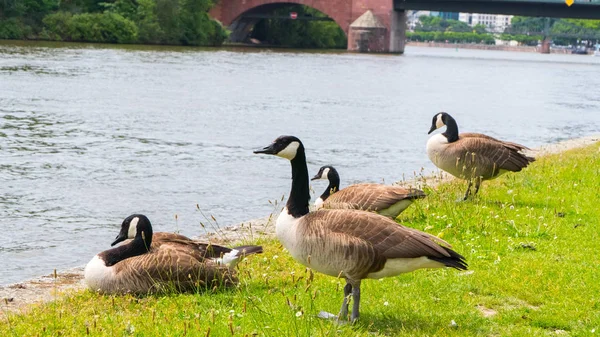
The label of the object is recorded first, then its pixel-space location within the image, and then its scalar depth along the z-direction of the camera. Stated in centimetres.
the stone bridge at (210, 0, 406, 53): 10150
